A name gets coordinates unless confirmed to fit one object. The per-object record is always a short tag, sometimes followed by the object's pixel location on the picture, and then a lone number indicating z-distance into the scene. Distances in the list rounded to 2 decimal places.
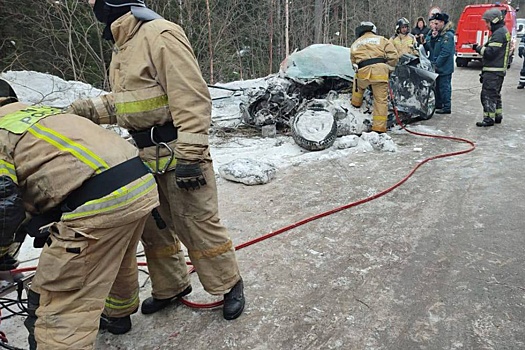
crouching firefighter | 1.71
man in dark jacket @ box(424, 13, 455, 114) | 8.02
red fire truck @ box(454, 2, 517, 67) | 14.54
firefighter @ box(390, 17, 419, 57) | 7.62
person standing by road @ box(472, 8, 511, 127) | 7.04
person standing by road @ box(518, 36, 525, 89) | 11.02
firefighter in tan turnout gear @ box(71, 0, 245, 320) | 2.25
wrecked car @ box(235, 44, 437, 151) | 6.69
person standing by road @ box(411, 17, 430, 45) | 10.85
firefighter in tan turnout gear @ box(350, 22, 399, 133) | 6.45
